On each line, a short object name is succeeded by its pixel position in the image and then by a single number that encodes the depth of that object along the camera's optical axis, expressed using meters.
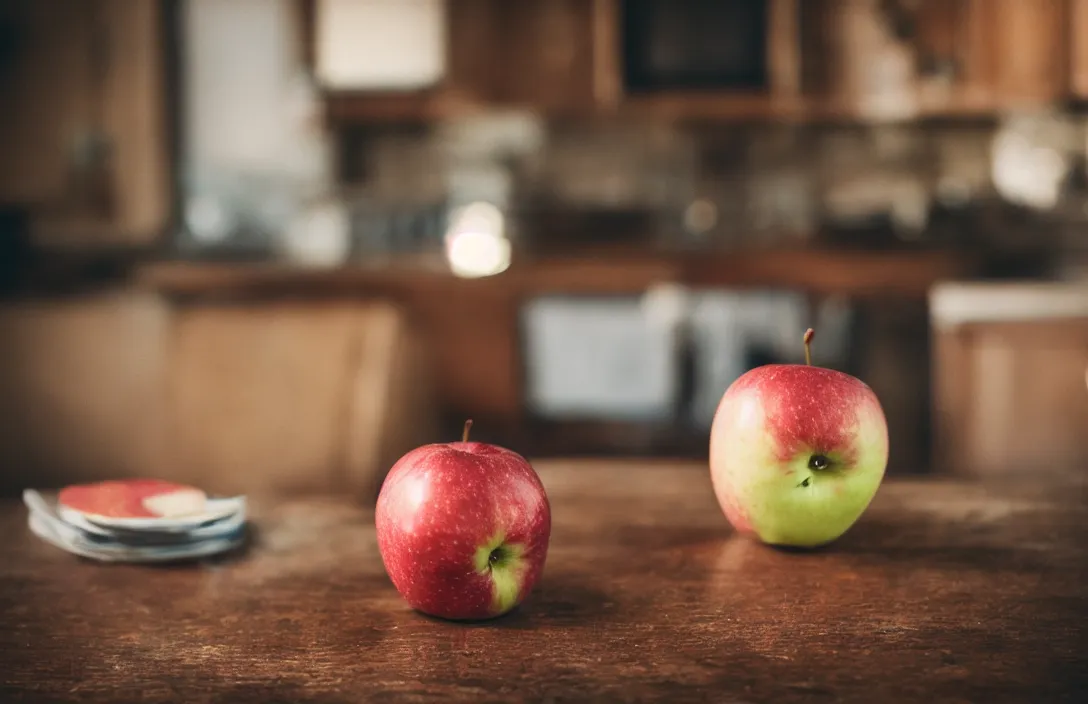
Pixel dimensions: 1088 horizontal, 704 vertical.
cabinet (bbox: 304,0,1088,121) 3.30
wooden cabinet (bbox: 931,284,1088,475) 2.64
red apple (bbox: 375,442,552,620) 0.61
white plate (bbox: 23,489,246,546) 0.76
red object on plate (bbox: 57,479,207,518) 0.78
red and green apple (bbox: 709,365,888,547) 0.74
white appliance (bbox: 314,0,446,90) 3.48
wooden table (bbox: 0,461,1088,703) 0.52
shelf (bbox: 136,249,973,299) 3.03
